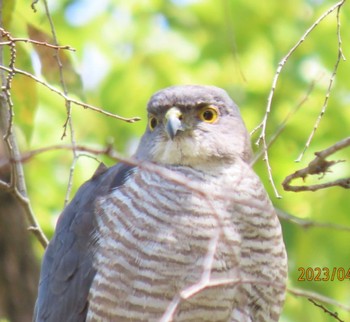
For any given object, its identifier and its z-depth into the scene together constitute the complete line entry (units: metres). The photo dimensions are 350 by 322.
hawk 7.59
